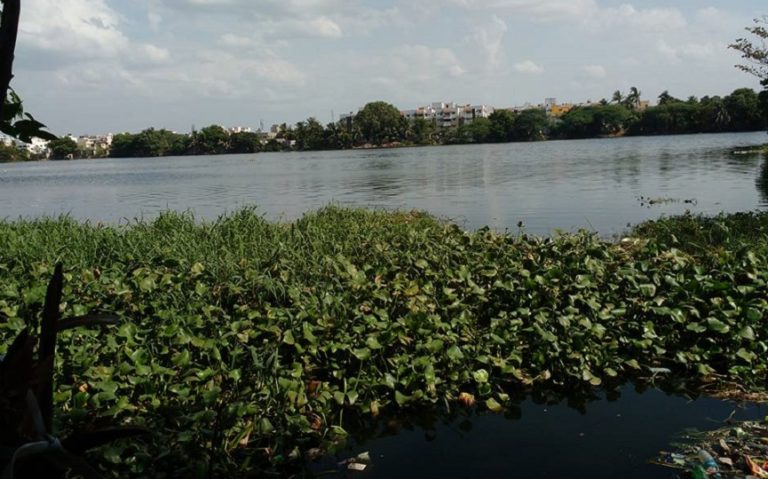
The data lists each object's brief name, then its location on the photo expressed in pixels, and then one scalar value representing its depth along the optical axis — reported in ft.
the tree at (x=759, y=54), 44.96
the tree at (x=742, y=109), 292.61
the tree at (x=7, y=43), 4.84
